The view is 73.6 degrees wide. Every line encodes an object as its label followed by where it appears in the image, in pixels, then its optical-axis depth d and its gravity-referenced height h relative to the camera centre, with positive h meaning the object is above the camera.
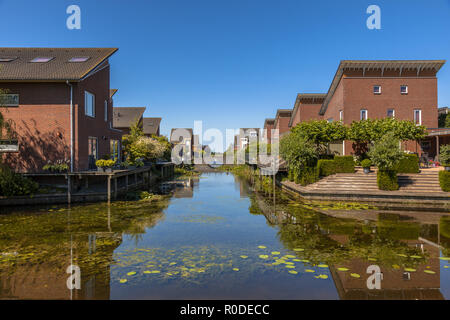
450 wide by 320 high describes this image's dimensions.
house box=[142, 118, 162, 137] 56.78 +6.19
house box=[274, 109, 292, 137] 47.31 +6.01
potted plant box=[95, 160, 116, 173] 17.30 -0.40
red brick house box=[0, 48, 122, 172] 18.55 +2.77
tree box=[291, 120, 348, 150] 23.05 +2.01
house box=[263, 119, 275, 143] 57.47 +5.70
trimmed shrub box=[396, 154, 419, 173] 19.94 -0.48
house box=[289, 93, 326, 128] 36.56 +6.40
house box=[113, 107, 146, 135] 48.28 +7.00
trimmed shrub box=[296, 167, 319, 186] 20.56 -1.23
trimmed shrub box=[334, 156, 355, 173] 20.77 -0.41
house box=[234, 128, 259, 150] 69.18 +5.27
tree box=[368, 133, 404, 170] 17.62 +0.18
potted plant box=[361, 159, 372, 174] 20.06 -0.53
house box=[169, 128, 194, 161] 66.90 +4.77
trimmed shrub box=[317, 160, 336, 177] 20.98 -0.69
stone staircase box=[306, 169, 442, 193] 17.95 -1.61
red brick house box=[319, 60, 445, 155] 26.41 +5.87
